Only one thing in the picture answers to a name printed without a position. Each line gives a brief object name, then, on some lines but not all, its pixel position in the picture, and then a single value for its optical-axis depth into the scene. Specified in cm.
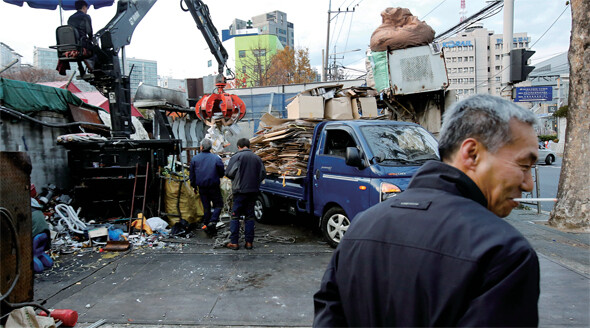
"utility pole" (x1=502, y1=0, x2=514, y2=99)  967
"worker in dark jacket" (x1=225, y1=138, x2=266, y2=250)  654
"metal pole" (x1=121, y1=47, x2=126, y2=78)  887
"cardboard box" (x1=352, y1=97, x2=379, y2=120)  820
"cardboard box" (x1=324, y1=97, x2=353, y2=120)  800
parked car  2315
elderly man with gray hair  94
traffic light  905
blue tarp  900
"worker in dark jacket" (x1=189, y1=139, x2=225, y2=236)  737
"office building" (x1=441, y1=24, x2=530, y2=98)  8756
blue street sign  1285
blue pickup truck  548
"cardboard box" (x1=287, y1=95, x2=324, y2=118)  772
